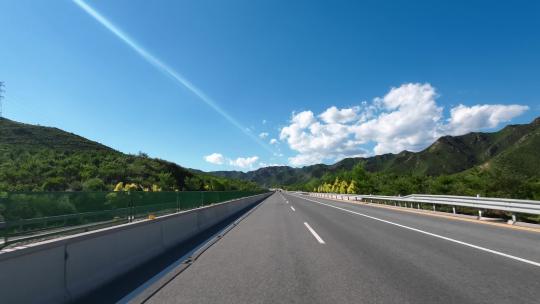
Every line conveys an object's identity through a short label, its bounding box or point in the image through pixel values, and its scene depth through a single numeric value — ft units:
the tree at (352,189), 314.35
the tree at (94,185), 132.48
